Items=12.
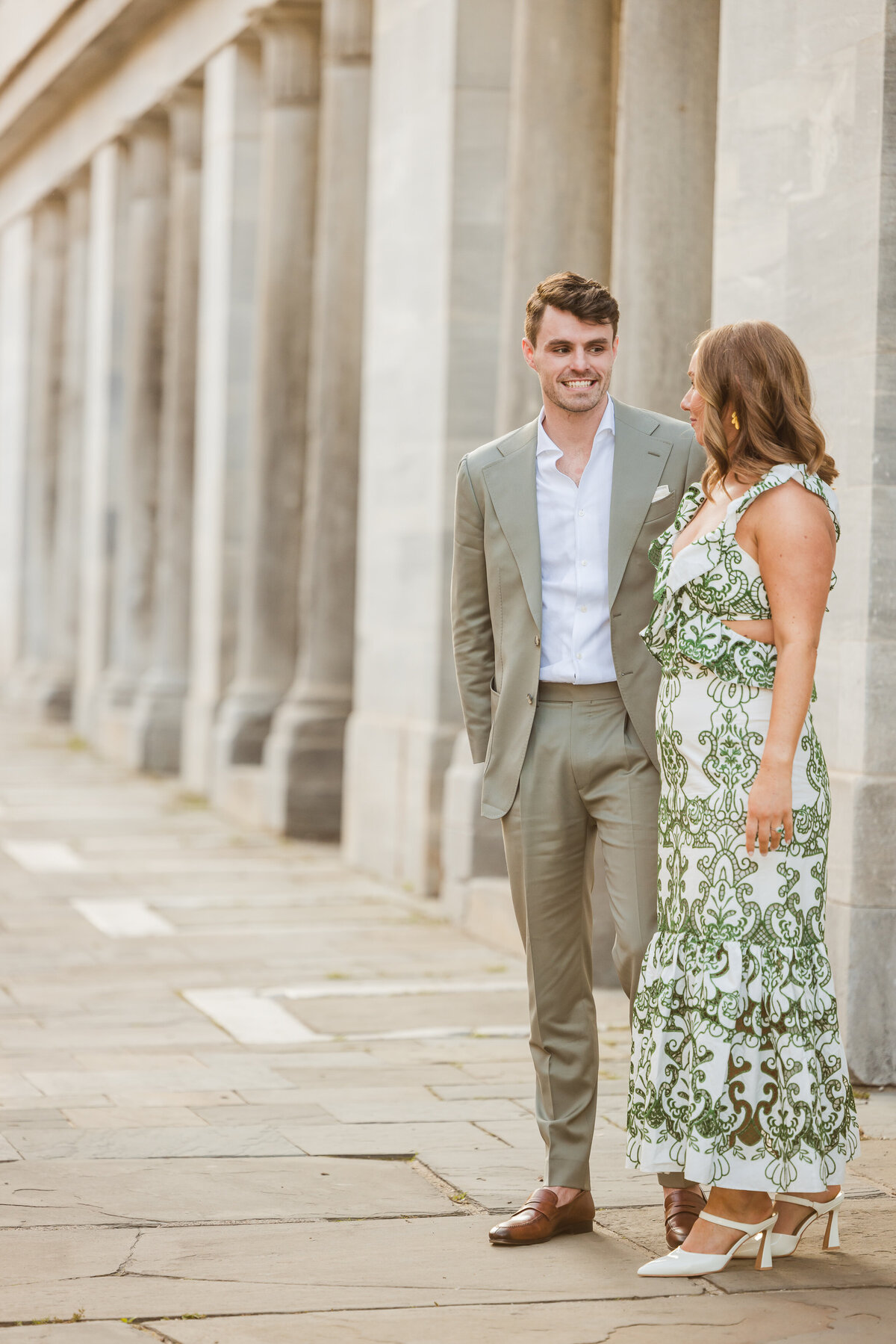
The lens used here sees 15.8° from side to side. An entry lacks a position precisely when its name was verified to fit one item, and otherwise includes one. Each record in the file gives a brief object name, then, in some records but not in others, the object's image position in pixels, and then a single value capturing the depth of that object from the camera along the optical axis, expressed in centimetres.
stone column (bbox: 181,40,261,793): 2409
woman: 649
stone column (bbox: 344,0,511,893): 1647
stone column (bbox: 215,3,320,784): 2252
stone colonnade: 986
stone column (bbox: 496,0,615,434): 1460
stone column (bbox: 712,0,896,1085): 963
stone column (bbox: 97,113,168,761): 2990
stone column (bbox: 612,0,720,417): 1305
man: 706
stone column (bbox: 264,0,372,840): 2018
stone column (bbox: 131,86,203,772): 2755
